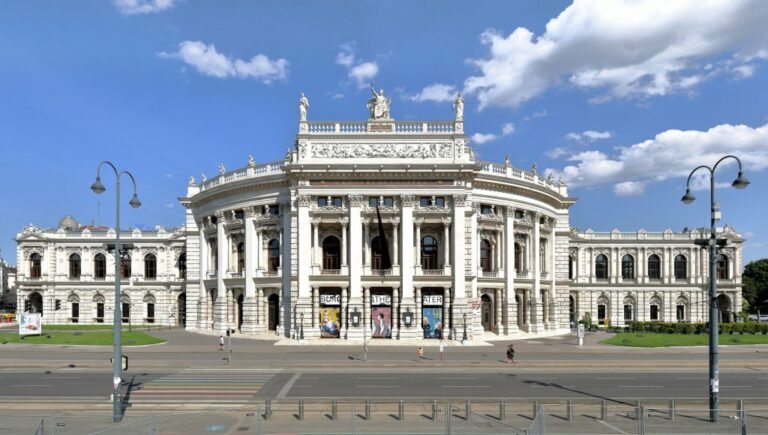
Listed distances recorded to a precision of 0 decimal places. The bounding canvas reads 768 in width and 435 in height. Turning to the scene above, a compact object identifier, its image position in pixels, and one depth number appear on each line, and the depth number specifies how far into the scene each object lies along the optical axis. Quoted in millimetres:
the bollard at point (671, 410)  18189
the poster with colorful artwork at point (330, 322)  51969
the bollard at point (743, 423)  15141
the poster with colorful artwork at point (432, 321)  51406
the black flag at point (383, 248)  49938
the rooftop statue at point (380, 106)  56188
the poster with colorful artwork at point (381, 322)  51594
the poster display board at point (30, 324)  50688
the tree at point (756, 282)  108562
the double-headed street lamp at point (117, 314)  19469
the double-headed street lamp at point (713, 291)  20000
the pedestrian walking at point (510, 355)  35678
